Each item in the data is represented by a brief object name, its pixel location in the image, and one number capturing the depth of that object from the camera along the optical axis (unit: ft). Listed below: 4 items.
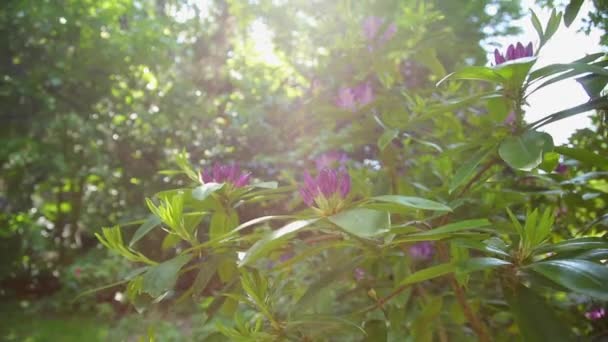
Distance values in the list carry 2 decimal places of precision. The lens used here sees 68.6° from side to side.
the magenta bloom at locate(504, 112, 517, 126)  3.36
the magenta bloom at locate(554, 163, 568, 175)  3.57
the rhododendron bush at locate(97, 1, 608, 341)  1.80
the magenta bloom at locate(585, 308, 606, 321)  3.34
